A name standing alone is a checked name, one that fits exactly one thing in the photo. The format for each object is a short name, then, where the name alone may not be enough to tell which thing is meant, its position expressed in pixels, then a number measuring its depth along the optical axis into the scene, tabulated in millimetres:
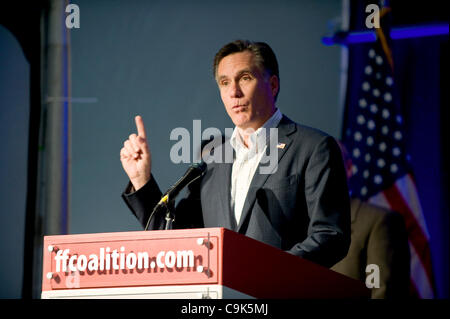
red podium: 3318
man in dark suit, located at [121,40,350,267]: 4484
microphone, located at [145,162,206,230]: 4070
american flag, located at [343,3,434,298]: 8672
